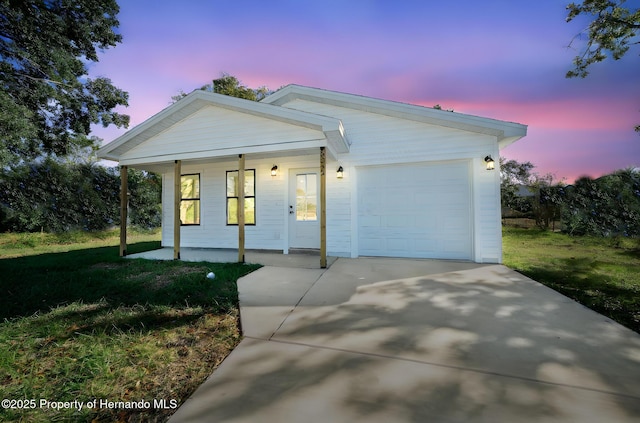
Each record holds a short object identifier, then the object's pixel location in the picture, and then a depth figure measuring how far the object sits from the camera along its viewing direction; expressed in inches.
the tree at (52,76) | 339.0
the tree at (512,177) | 442.6
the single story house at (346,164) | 204.2
